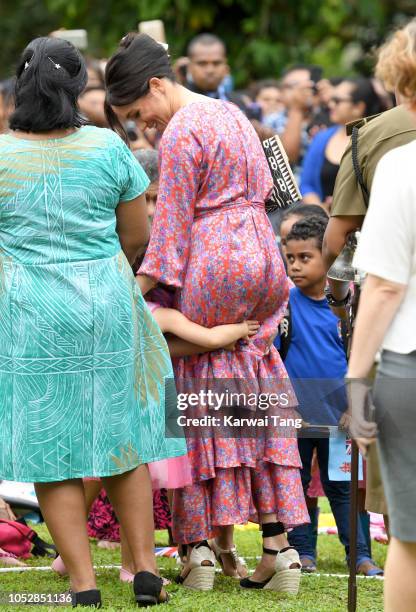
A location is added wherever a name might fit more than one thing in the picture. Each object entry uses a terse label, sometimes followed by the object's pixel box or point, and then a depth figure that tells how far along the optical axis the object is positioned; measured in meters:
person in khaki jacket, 8.12
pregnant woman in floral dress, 9.80
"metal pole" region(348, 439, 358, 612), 8.66
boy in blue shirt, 11.41
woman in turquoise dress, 8.97
